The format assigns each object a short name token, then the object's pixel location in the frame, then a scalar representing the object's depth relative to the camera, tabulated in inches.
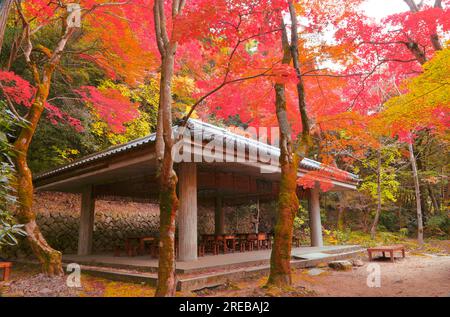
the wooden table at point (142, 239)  365.4
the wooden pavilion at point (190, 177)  276.4
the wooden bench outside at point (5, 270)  263.4
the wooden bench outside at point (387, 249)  392.0
